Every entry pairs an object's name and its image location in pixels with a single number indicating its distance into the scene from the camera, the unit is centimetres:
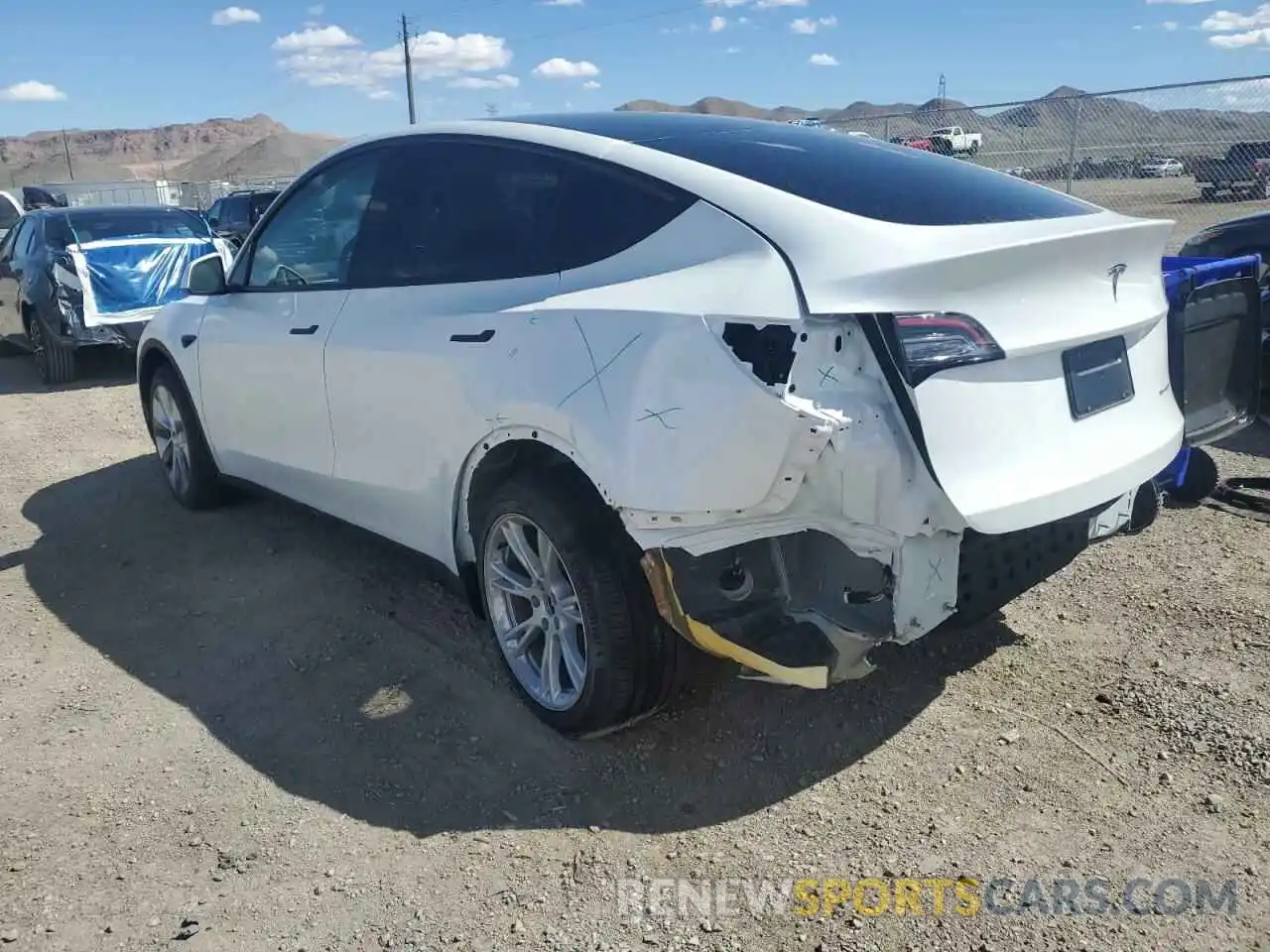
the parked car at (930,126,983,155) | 1452
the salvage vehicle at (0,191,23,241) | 1520
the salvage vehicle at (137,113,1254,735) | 243
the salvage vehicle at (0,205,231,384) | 927
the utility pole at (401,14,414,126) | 4381
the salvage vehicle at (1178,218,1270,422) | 647
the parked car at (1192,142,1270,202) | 1319
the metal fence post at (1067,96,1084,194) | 1229
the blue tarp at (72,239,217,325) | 932
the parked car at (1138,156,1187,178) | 1510
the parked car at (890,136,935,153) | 1511
